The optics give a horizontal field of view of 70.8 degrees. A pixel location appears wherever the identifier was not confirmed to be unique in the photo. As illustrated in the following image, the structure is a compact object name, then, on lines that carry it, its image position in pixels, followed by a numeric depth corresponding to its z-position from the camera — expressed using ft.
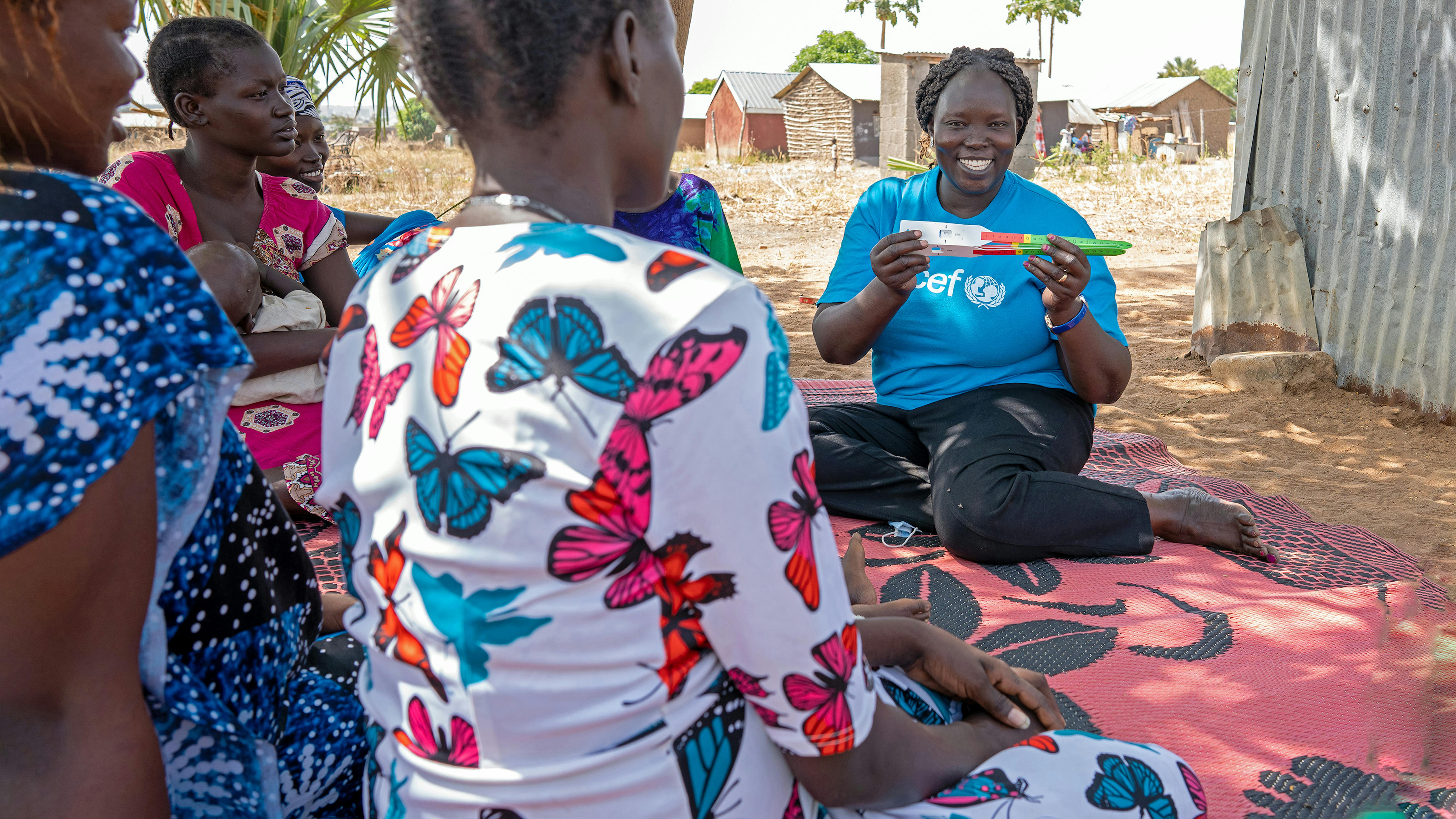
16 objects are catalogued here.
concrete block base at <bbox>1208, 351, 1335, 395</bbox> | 17.80
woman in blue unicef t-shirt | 10.05
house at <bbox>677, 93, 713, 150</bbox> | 129.29
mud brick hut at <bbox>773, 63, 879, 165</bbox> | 98.22
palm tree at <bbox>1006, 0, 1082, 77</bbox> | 183.83
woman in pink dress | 10.30
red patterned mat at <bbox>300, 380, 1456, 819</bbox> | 6.73
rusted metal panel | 18.24
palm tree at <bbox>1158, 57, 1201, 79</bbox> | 240.73
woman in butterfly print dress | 3.05
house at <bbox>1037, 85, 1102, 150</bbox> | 116.26
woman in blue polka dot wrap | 3.03
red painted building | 112.78
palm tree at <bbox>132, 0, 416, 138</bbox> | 20.40
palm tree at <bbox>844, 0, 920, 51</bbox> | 180.24
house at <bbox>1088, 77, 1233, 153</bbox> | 129.08
